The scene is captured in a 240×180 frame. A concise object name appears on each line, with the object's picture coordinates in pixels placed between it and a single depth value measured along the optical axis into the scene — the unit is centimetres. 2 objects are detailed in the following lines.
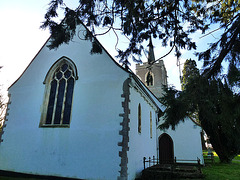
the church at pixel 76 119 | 705
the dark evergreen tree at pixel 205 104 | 357
